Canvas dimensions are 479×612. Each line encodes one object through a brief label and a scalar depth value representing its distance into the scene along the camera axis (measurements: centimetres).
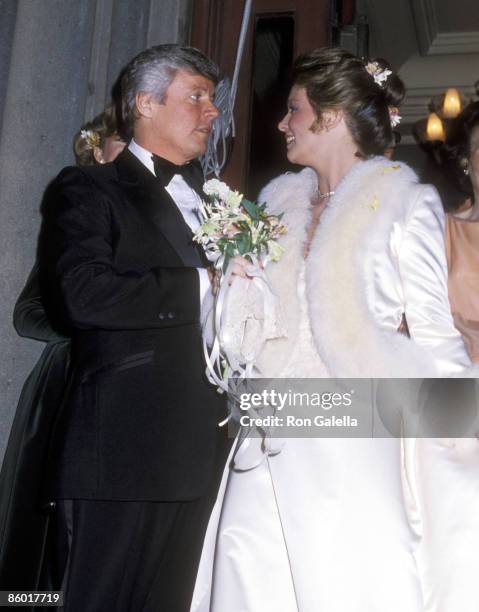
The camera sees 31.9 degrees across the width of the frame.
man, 198
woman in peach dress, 247
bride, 199
